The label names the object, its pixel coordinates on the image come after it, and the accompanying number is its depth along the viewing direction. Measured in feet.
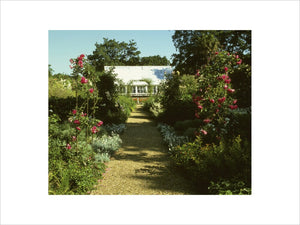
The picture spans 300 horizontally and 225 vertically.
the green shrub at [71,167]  14.24
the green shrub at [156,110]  44.83
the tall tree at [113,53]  102.17
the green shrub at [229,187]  12.94
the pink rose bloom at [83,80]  18.38
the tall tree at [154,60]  119.22
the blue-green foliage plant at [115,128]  32.53
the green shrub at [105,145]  22.66
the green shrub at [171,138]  24.42
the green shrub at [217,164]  14.88
